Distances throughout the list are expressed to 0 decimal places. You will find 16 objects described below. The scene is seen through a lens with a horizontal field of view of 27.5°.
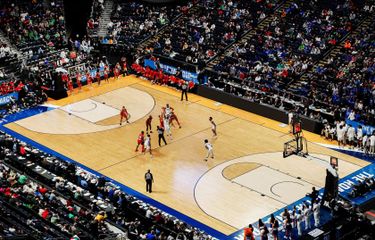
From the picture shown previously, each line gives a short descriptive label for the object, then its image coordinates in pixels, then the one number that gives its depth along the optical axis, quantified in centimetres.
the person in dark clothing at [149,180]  3766
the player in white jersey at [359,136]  4279
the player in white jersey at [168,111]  4456
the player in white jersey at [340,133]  4314
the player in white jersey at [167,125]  4419
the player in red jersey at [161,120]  4364
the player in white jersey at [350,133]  4291
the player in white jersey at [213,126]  4324
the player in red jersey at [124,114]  4586
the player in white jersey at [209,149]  4084
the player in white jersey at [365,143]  4212
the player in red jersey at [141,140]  4181
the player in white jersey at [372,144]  4172
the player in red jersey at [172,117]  4466
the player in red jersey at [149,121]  4377
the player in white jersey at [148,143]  4159
